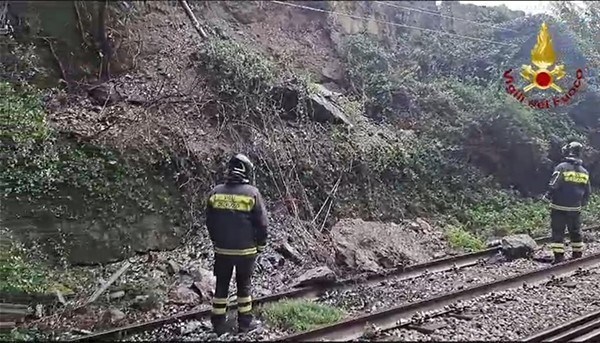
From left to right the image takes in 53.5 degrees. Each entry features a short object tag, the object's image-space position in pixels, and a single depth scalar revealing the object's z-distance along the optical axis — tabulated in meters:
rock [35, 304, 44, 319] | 7.29
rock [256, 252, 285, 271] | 9.24
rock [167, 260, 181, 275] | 8.64
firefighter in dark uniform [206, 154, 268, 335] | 6.75
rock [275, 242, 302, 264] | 9.66
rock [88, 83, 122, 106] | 10.60
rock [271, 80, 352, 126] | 12.21
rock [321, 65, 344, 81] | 15.61
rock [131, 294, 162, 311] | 7.58
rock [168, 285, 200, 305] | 7.93
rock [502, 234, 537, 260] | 11.24
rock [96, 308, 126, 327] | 6.99
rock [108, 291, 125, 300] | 7.72
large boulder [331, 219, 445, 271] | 9.92
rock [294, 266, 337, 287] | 8.57
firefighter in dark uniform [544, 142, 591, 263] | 11.05
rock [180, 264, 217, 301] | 8.21
